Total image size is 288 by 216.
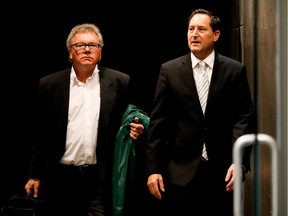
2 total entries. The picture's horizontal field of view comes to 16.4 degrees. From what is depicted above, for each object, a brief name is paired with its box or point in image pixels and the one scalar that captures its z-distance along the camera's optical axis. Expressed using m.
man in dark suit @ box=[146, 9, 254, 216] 6.57
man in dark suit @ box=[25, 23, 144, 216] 6.96
